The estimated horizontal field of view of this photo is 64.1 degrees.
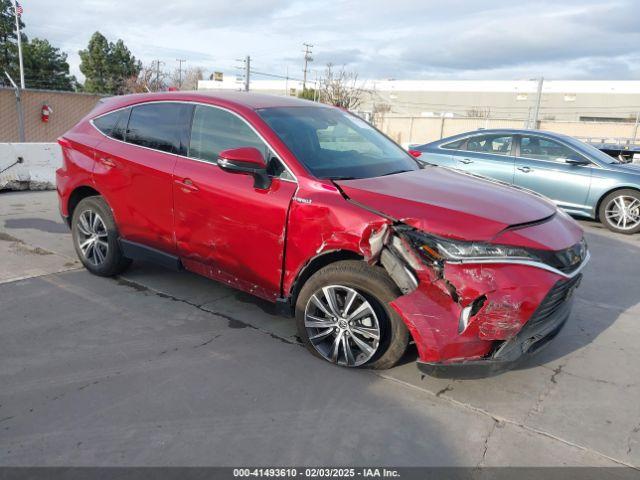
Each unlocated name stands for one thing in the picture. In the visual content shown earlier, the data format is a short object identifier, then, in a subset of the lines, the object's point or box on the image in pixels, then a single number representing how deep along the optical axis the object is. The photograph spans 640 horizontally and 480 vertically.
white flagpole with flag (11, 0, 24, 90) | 27.00
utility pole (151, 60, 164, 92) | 45.87
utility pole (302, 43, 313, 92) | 60.19
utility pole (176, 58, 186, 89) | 60.34
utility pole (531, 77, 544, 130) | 20.64
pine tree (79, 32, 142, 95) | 47.25
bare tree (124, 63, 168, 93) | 44.79
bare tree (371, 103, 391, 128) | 36.98
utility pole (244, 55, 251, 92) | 27.74
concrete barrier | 8.98
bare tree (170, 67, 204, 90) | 66.19
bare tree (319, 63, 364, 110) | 38.03
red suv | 2.93
